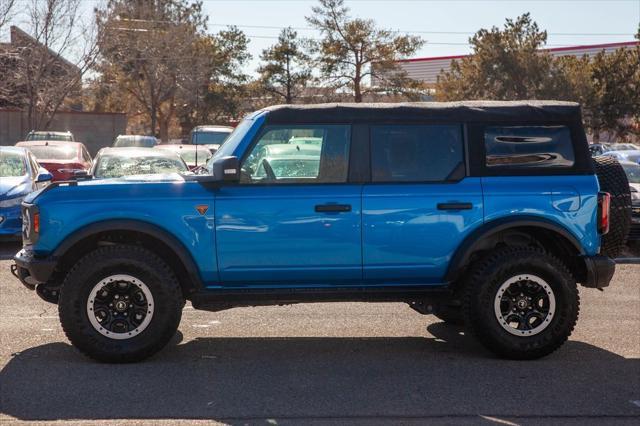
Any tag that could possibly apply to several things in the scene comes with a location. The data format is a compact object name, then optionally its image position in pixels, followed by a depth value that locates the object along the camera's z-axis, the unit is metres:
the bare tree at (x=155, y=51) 47.31
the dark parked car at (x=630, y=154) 28.19
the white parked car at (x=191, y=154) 20.09
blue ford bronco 6.70
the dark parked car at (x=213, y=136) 28.20
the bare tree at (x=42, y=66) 34.91
